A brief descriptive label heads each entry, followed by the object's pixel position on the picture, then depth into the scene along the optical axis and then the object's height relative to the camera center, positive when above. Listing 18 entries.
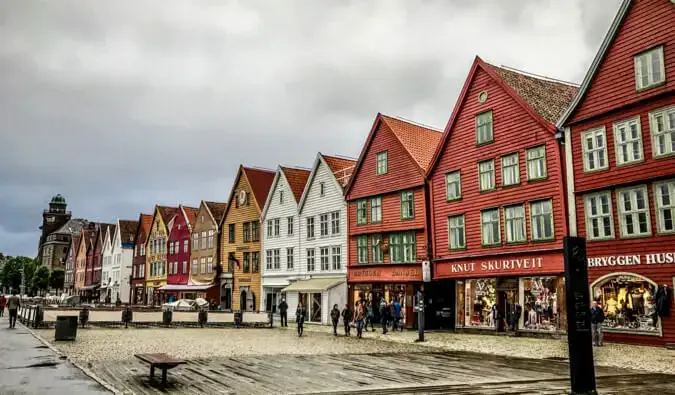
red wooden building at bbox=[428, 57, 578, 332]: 27.17 +4.64
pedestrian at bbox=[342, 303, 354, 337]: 29.70 -1.26
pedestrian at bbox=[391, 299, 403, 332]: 32.81 -0.95
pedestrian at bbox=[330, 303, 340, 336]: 29.96 -1.02
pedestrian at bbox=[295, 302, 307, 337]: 29.55 -1.20
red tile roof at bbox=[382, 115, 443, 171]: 36.53 +10.26
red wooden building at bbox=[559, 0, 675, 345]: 22.50 +5.11
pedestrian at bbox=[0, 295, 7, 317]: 47.09 -0.84
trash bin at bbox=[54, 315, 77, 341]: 23.67 -1.33
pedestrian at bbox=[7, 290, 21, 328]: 33.16 -0.89
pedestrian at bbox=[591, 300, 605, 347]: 21.66 -0.97
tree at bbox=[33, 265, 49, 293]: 112.00 +3.27
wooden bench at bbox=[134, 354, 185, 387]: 12.78 -1.46
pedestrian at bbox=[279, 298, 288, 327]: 35.41 -0.96
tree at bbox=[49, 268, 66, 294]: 116.22 +3.25
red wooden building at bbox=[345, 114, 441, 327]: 34.97 +5.21
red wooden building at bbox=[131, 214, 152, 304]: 78.89 +4.61
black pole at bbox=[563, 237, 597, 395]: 11.20 -0.60
